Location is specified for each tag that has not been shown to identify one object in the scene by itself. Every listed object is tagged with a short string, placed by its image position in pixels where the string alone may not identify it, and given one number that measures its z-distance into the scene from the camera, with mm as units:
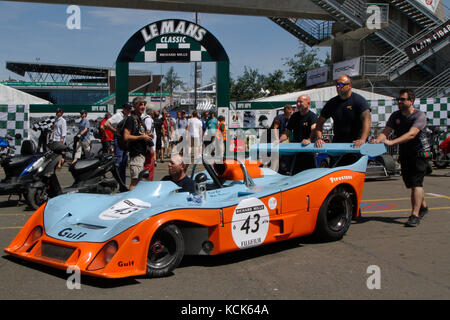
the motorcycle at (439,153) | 11625
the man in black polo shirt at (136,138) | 6656
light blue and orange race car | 3529
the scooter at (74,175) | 7066
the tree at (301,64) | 50719
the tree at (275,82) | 52844
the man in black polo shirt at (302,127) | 5984
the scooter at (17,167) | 7062
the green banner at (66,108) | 15836
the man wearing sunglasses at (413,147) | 5609
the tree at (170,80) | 76000
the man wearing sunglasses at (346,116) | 5543
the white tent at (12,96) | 19638
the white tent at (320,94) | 20734
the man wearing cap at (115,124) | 7268
